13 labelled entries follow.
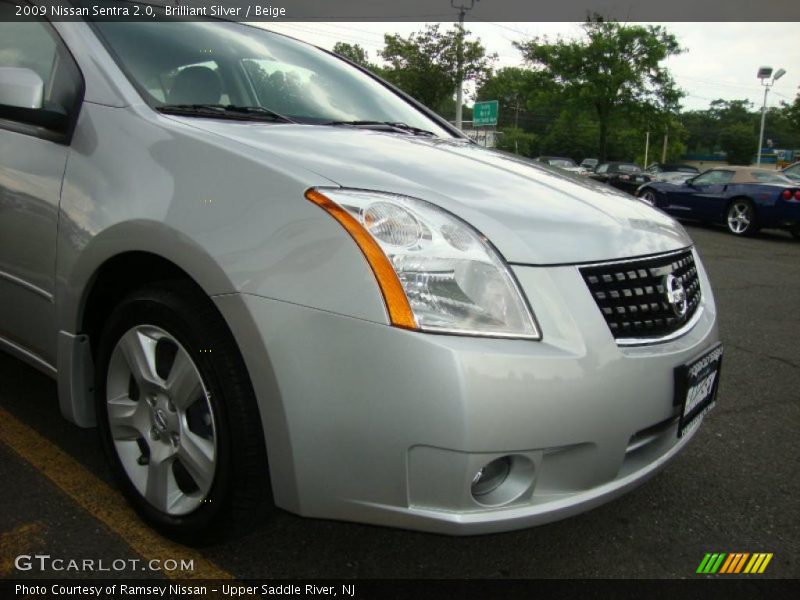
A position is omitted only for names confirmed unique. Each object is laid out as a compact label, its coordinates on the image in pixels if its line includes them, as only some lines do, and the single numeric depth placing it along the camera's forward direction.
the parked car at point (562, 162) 32.16
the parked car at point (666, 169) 25.93
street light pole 32.41
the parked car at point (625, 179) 19.58
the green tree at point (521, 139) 72.84
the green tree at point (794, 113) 41.22
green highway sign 25.13
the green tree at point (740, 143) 87.44
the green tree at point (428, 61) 26.69
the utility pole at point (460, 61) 26.80
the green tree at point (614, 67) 33.16
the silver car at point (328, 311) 1.48
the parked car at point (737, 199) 10.56
